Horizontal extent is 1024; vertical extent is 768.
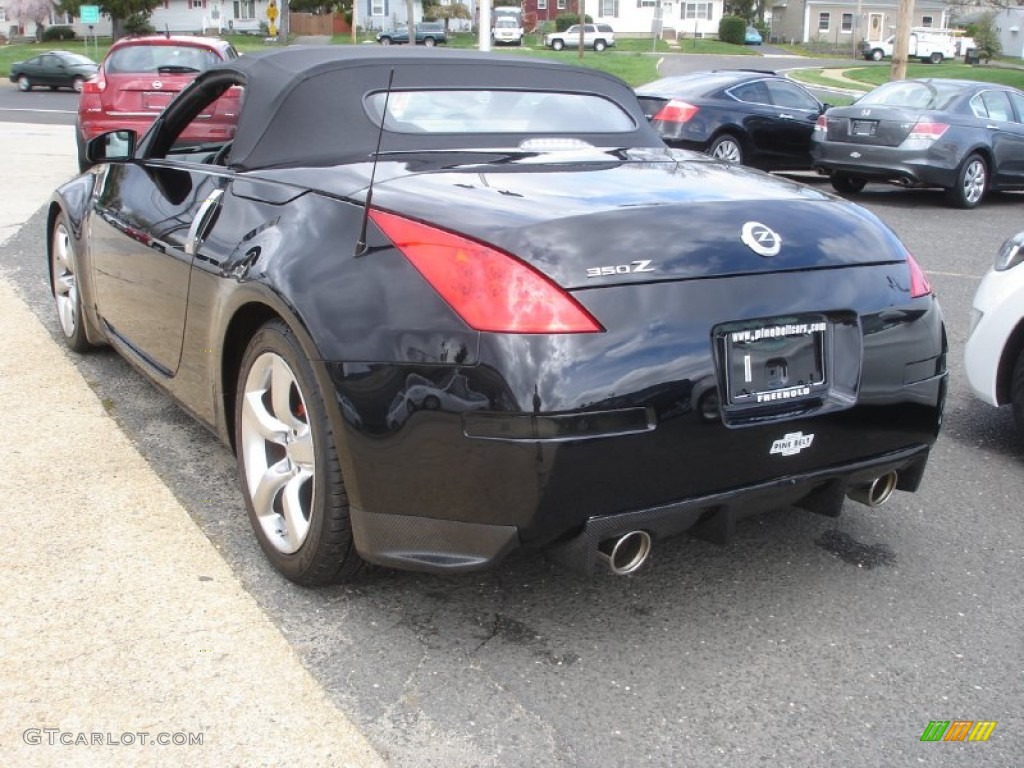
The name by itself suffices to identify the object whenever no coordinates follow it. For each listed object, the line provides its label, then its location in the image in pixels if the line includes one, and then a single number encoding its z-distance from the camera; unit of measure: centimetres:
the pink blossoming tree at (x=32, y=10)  7575
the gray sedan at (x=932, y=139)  1299
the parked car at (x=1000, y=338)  461
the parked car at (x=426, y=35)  6581
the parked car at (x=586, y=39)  6850
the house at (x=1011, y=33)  7938
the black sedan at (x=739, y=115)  1410
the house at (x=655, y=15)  8594
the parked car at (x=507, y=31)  6662
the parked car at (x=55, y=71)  3712
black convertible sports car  268
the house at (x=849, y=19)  9094
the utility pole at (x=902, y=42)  2336
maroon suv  1311
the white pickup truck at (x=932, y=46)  7088
